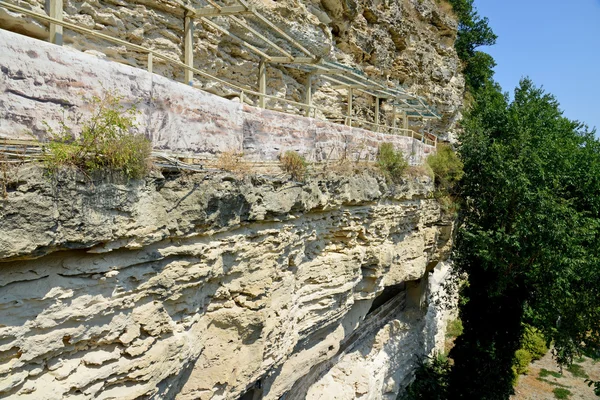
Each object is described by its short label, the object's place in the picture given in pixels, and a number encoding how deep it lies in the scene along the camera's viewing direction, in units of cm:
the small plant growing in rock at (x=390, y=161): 907
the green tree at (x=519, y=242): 966
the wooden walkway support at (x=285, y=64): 361
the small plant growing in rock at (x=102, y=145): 302
